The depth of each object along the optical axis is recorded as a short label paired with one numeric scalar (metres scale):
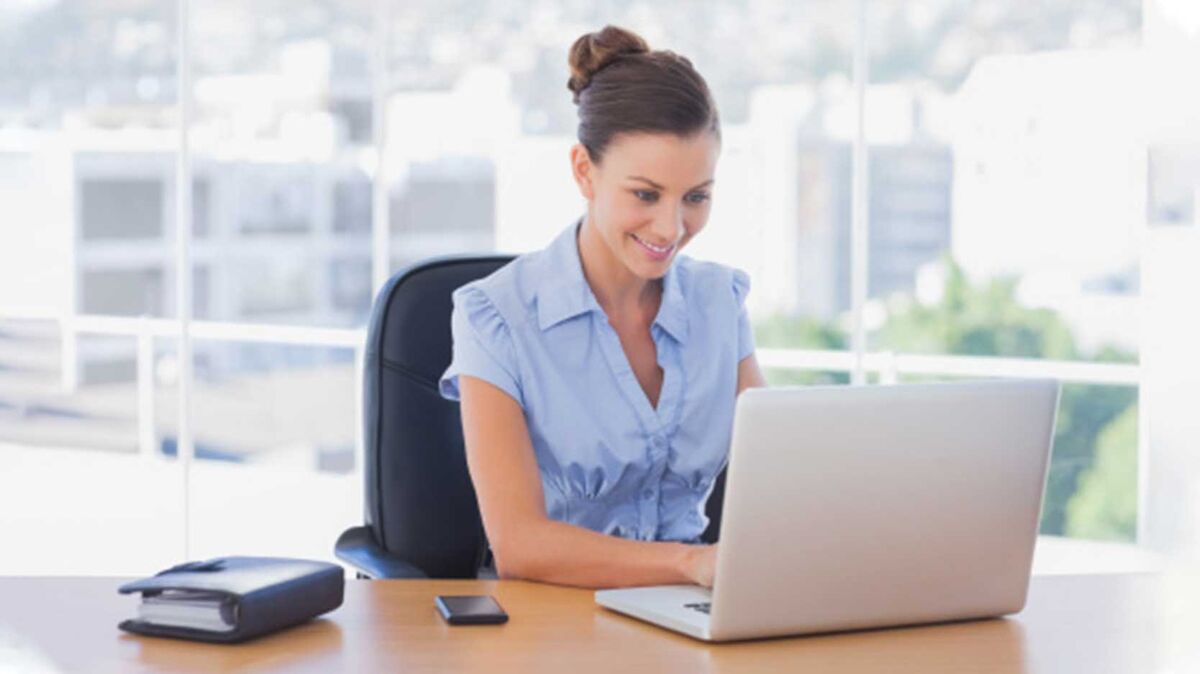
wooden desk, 2.97
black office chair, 3.73
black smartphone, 3.10
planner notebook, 3.02
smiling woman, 3.50
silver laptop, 2.98
